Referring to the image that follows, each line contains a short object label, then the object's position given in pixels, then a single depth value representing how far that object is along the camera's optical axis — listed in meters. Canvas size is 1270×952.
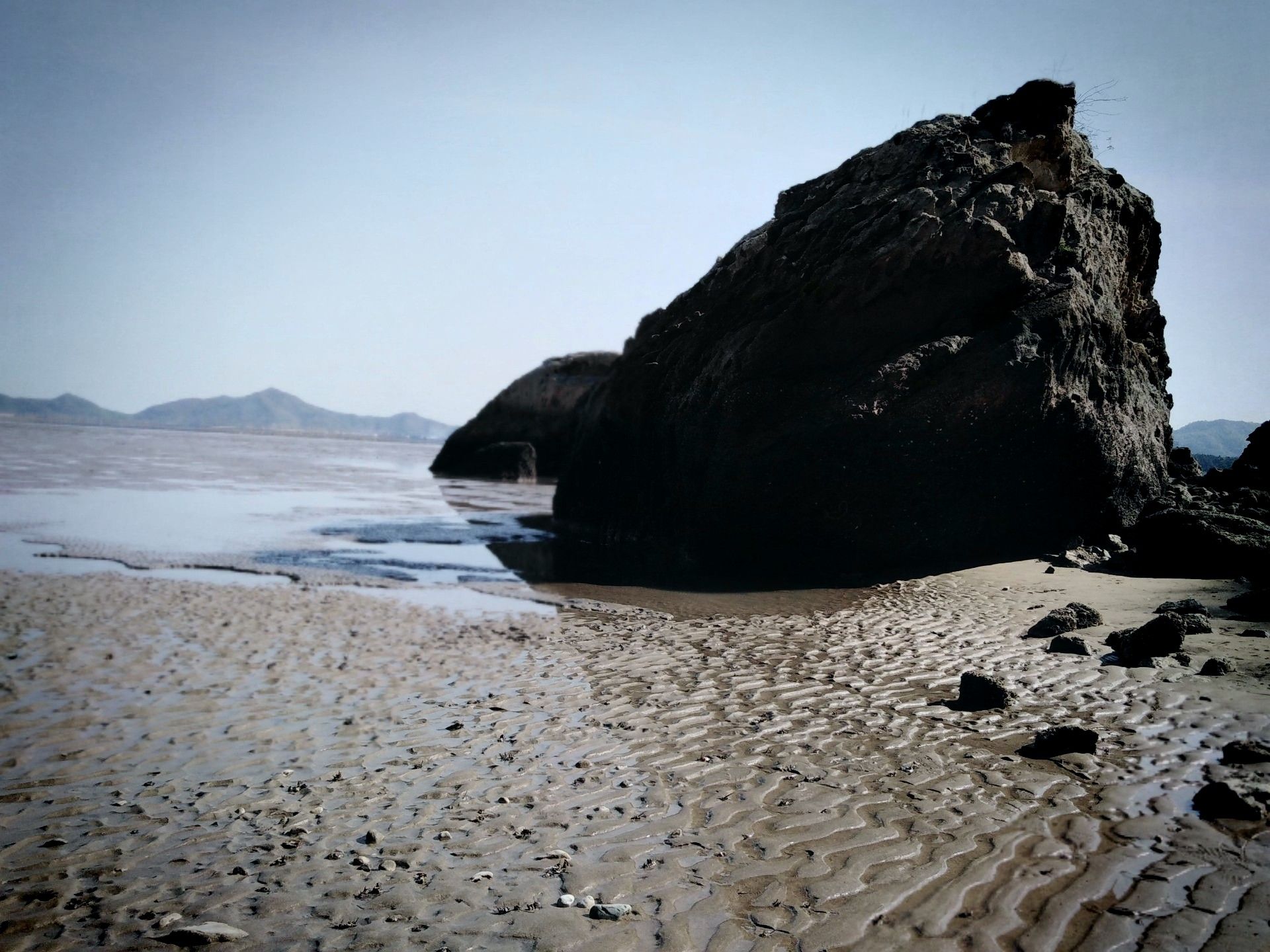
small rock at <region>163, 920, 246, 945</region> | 3.56
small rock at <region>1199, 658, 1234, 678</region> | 6.68
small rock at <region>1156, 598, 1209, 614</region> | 8.58
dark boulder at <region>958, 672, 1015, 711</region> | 6.39
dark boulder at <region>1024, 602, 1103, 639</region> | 8.55
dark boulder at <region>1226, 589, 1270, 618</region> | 8.42
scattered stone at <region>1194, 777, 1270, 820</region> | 4.33
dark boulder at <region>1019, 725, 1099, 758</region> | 5.37
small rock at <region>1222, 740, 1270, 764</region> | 5.00
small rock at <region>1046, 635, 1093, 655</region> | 7.73
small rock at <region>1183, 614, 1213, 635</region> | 8.01
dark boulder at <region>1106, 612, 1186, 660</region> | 7.28
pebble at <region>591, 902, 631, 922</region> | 3.69
